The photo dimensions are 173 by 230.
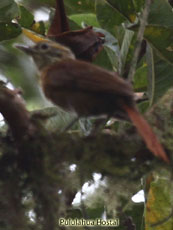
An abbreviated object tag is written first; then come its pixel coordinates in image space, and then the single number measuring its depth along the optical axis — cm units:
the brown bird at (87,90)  621
